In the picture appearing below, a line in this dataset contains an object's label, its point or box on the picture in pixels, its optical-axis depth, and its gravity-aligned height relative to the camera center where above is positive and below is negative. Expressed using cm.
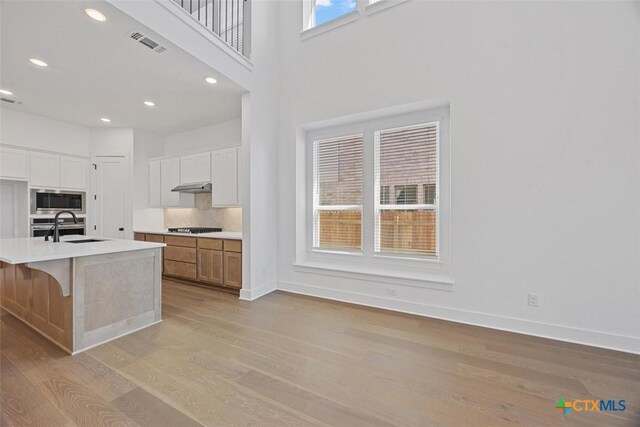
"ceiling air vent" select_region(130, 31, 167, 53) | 239 +164
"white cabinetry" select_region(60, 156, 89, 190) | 475 +73
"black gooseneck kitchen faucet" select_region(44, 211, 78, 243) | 274 -24
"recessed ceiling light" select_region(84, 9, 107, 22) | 212 +166
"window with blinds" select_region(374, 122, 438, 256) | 320 +30
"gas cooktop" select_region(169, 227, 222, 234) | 464 -34
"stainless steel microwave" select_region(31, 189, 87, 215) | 445 +18
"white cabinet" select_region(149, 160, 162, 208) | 522 +53
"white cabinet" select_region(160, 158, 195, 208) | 502 +52
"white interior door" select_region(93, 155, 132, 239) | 509 +30
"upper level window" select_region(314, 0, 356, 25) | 368 +303
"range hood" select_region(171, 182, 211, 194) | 456 +43
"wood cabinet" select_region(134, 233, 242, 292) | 379 -78
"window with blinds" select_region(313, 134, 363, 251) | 371 +29
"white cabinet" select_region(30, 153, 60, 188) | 441 +72
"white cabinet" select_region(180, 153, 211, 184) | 460 +80
